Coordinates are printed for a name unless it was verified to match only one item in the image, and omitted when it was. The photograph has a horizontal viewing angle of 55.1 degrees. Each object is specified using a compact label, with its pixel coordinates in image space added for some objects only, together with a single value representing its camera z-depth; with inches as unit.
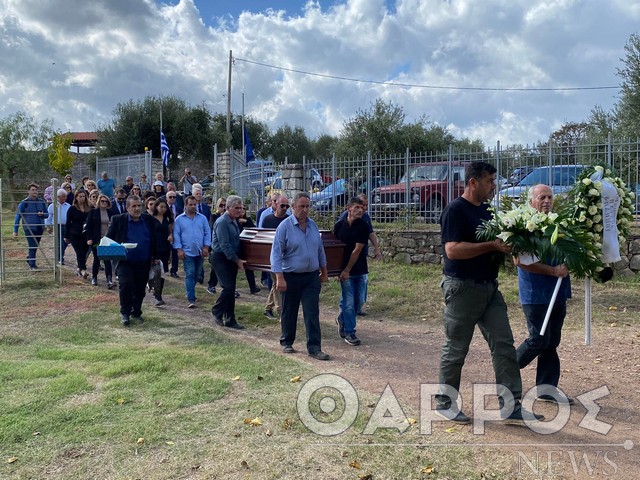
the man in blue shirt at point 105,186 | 697.0
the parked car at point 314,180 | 602.5
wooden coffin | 299.3
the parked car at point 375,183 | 546.6
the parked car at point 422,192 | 509.7
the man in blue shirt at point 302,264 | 263.3
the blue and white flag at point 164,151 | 948.6
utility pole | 1336.1
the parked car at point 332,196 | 569.6
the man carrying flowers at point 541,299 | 186.5
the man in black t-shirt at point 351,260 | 296.4
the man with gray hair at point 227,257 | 322.3
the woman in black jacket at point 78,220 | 470.3
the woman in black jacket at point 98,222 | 440.5
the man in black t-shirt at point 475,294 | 174.9
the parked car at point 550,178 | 443.5
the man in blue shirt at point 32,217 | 506.0
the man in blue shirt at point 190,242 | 388.5
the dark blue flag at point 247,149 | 1106.7
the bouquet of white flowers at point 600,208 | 202.2
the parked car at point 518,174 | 467.5
